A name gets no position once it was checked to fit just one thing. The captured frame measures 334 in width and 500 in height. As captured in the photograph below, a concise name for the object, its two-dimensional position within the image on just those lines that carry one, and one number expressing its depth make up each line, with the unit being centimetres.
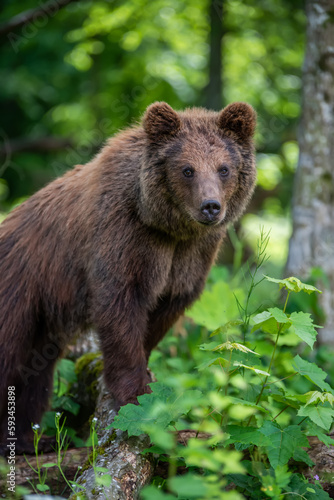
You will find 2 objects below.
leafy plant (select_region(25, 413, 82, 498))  686
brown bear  858
